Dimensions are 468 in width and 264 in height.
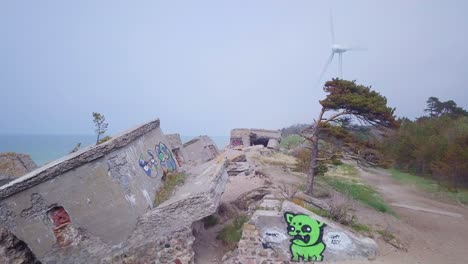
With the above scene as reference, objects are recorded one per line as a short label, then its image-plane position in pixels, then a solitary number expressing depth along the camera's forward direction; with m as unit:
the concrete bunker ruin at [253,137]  32.06
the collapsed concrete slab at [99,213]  7.73
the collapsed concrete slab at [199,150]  21.05
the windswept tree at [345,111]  14.49
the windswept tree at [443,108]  45.12
